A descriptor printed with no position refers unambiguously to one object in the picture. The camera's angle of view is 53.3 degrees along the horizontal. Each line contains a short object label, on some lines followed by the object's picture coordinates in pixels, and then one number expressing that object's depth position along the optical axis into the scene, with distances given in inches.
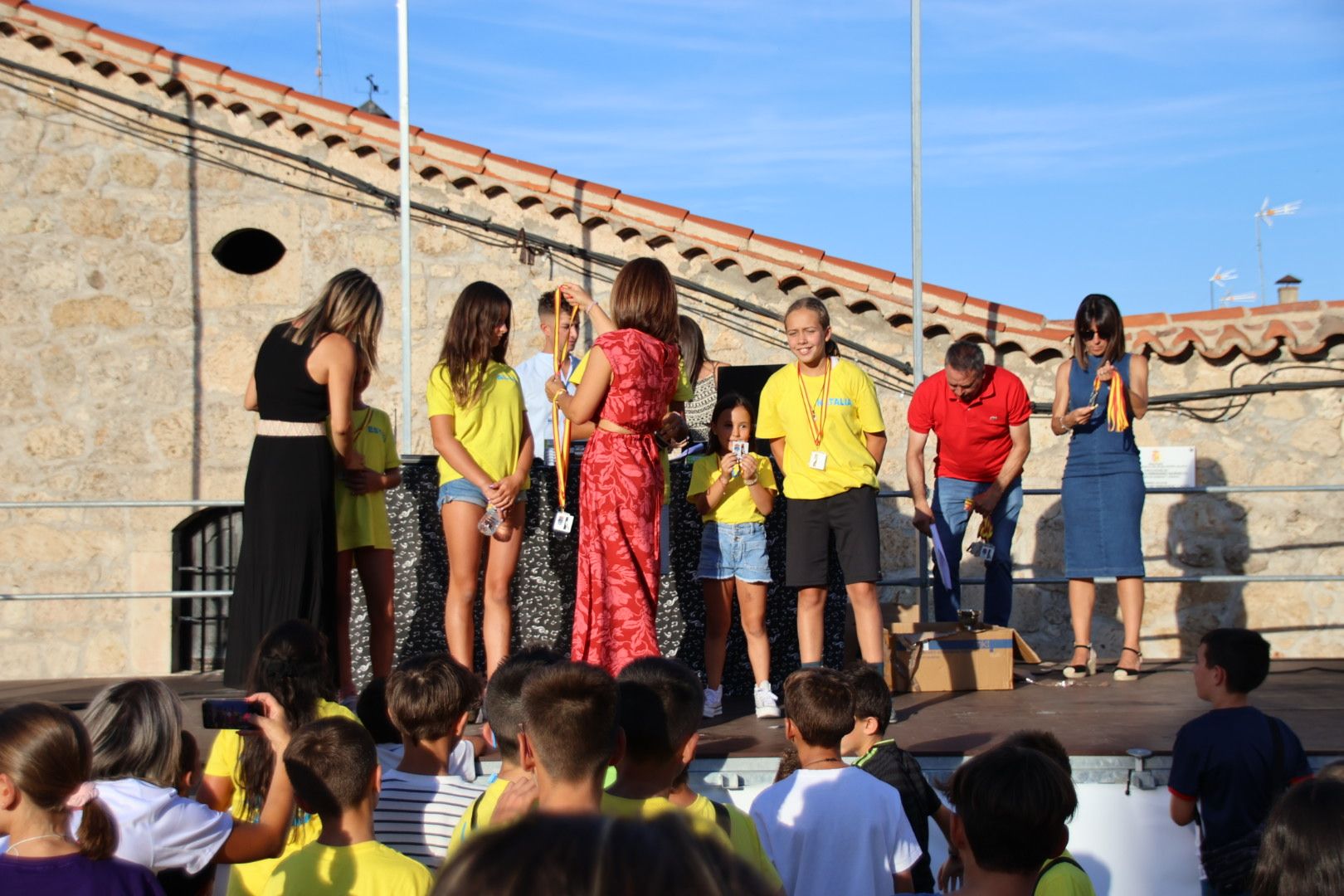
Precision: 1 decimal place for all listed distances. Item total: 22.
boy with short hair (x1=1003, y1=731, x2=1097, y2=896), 102.3
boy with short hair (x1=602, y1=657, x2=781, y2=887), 105.4
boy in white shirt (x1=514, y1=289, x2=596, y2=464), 261.1
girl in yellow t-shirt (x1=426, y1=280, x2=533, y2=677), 207.9
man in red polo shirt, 254.7
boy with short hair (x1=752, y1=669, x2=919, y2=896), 122.0
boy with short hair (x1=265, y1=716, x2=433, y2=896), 104.7
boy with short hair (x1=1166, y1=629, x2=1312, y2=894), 142.6
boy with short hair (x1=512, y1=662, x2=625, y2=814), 99.4
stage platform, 189.8
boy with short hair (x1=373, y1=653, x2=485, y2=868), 127.9
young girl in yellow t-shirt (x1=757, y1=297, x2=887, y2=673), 216.4
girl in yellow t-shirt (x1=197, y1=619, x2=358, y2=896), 130.0
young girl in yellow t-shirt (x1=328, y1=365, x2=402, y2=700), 209.0
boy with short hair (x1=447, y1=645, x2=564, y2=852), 126.4
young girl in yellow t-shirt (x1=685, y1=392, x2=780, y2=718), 222.4
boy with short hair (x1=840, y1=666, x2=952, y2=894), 139.5
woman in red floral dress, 193.9
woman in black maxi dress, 190.5
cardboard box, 243.4
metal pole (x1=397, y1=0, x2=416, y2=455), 302.2
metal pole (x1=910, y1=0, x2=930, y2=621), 290.5
